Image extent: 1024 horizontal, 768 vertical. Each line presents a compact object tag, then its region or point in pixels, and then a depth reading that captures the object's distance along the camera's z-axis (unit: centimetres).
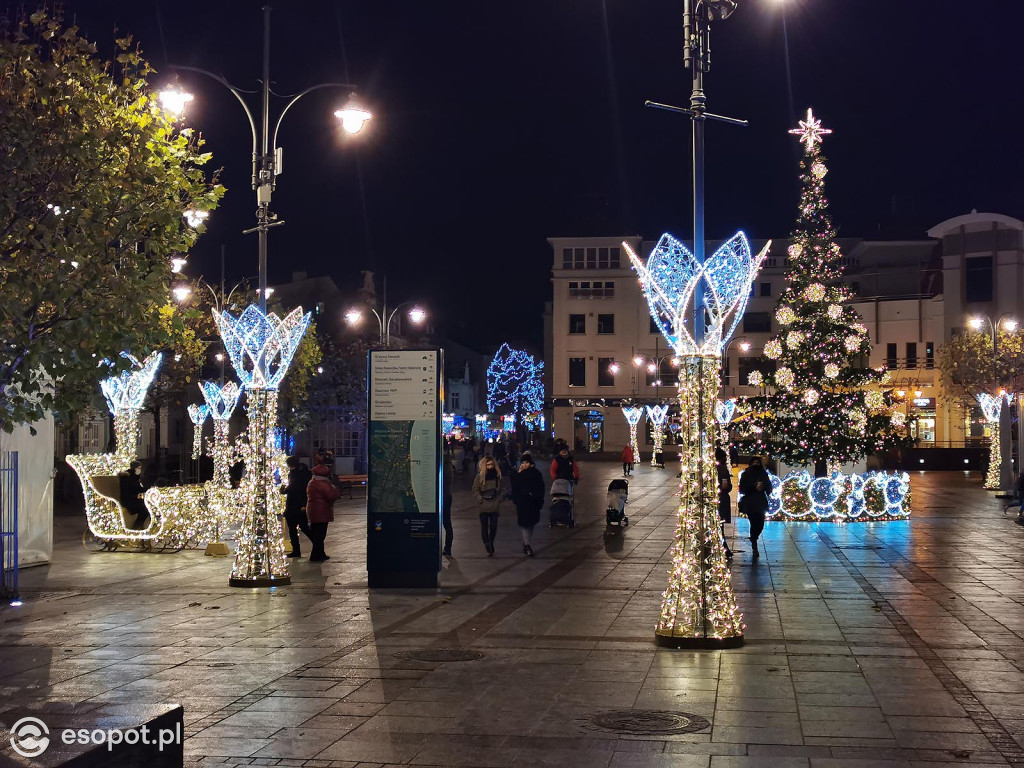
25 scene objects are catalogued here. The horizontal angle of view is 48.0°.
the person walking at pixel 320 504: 1806
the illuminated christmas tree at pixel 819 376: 2905
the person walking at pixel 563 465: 2447
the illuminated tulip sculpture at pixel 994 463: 3984
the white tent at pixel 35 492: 1812
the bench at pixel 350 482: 3725
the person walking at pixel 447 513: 1797
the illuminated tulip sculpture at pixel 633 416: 6556
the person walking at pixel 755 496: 1888
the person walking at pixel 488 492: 1861
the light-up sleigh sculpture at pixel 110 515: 2011
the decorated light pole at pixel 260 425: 1543
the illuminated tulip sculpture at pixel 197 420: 4081
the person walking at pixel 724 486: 1898
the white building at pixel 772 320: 6294
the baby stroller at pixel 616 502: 2305
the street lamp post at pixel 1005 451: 3456
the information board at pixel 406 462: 1484
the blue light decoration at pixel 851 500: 2672
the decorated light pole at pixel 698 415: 1077
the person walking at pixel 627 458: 4825
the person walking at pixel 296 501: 1928
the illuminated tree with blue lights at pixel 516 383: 7919
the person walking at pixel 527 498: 1884
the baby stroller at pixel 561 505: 2427
